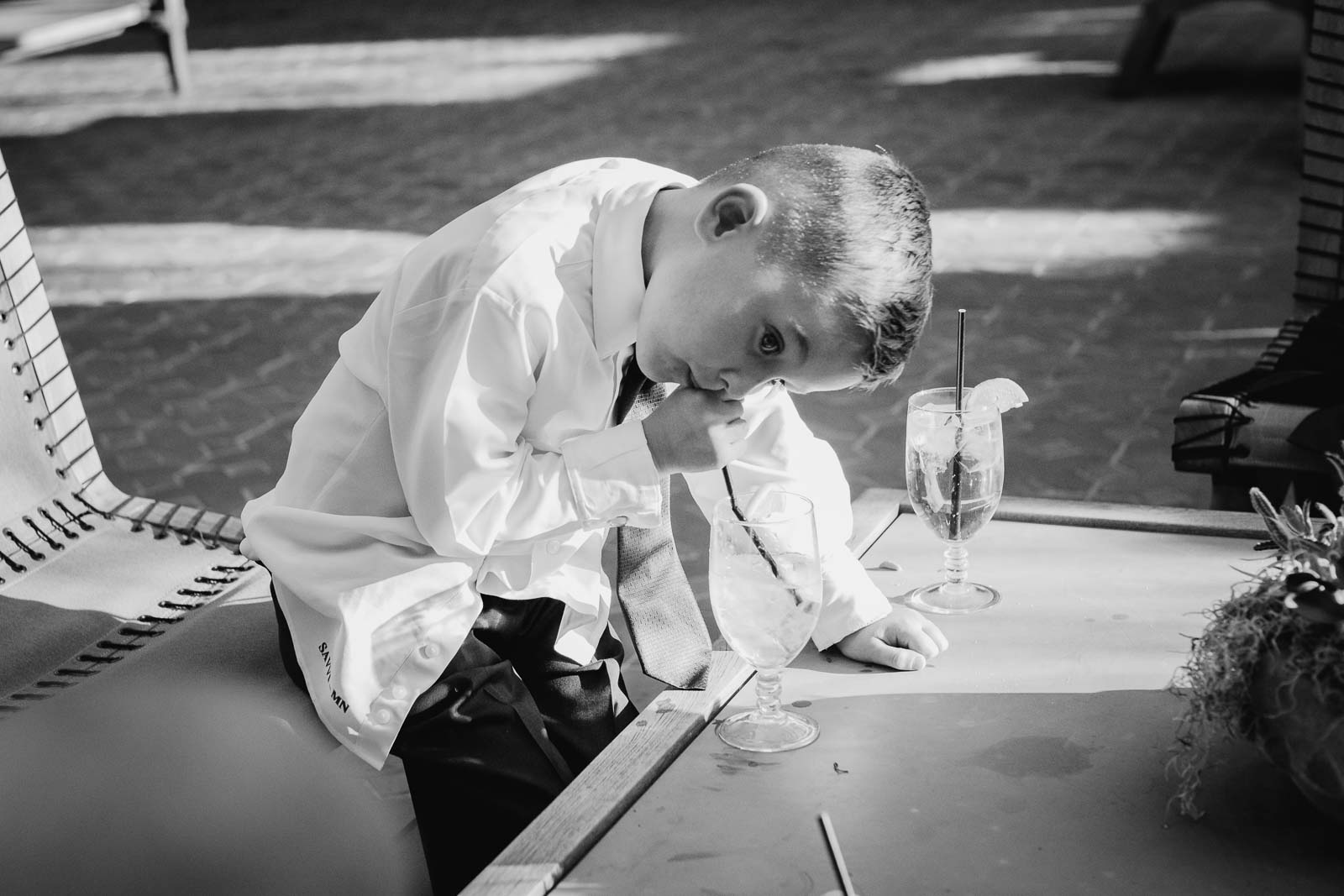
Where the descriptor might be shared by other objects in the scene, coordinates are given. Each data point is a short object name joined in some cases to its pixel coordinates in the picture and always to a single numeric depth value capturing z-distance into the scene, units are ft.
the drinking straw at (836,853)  3.84
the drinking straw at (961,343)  5.09
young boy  4.86
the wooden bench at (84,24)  24.79
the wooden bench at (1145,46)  23.30
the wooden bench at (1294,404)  7.77
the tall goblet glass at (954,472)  5.22
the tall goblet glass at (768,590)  4.39
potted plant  3.61
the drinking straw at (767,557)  4.40
